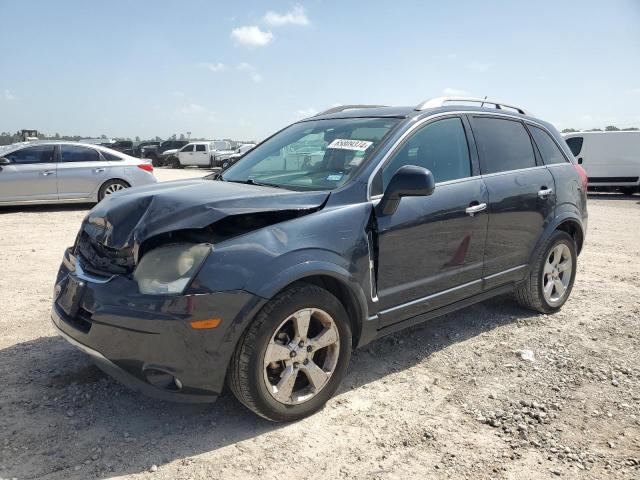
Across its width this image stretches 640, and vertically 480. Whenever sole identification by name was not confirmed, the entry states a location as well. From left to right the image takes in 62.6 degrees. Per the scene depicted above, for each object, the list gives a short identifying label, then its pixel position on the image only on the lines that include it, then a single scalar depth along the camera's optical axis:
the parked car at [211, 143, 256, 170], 32.92
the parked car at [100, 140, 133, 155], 38.85
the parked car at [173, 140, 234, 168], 33.59
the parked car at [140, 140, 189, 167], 36.67
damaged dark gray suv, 2.62
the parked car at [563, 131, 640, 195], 17.39
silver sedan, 10.61
